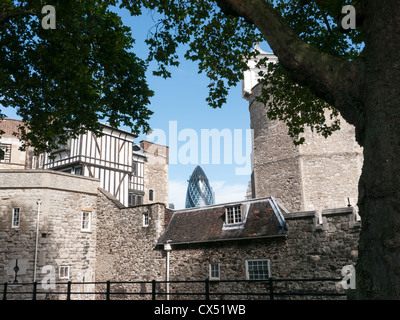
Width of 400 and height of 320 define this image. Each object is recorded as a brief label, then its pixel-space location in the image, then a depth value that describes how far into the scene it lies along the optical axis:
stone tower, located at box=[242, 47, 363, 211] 25.12
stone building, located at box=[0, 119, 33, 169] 35.09
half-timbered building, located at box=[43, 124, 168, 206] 29.69
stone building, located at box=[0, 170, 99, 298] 19.42
